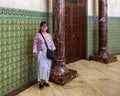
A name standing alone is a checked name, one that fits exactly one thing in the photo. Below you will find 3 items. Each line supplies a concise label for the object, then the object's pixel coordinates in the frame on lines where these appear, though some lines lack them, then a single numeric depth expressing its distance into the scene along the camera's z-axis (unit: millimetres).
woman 2133
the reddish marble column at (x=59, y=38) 2480
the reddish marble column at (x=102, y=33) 3625
